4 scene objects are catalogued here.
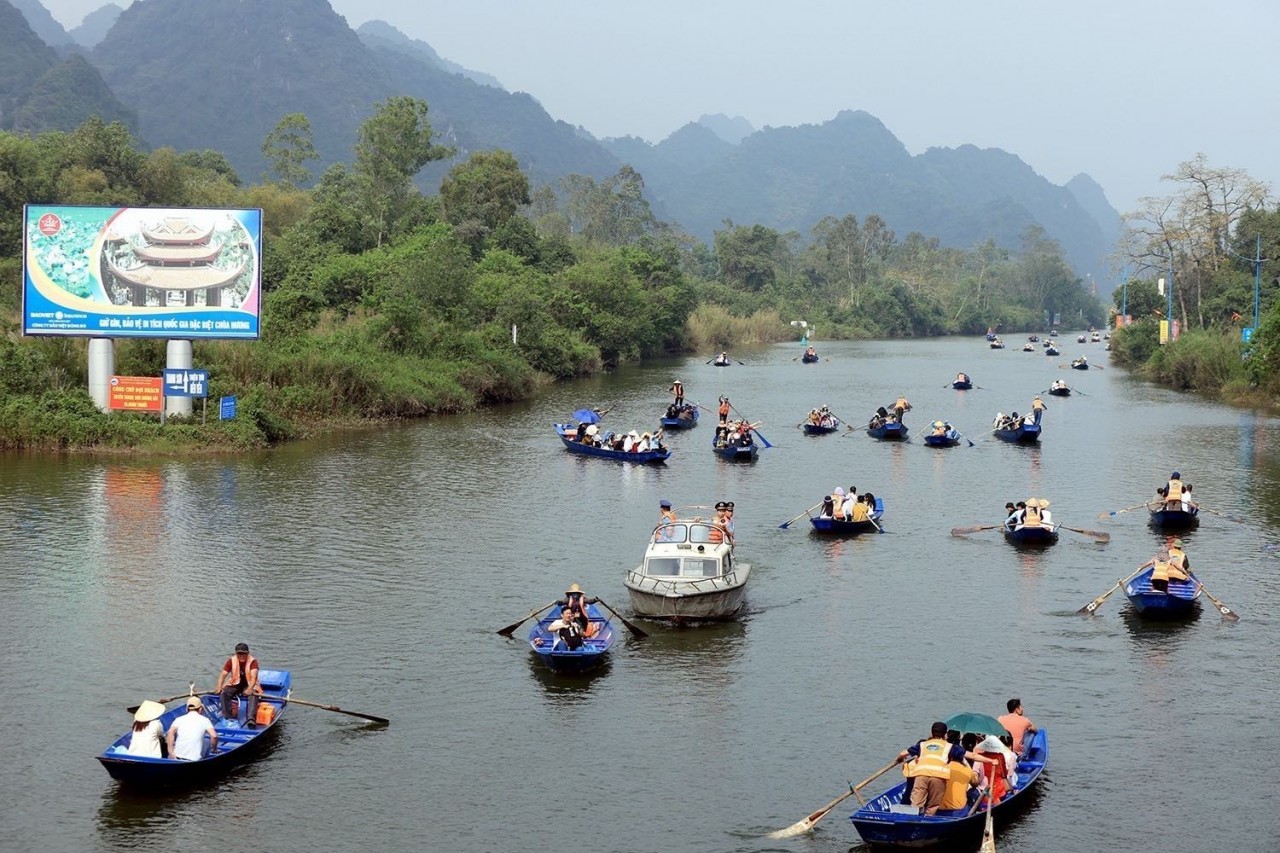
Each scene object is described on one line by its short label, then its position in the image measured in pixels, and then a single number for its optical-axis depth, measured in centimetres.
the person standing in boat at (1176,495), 3784
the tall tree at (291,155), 12144
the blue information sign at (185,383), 4712
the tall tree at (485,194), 9962
